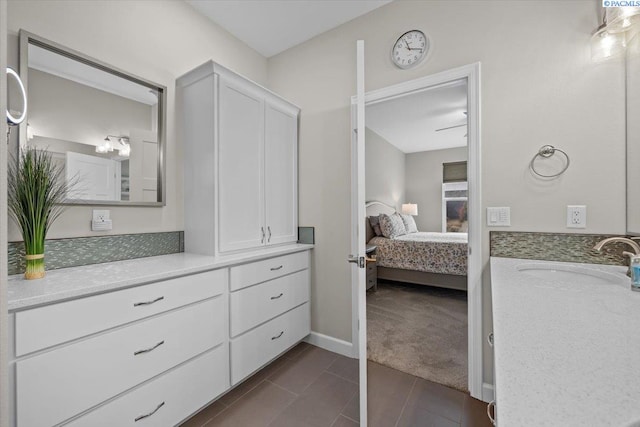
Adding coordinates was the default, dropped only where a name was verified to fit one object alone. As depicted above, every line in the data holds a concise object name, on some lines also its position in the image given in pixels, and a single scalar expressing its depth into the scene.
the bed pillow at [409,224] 5.44
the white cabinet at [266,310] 1.75
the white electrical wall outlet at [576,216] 1.48
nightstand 3.72
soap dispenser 1.02
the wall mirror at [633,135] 1.28
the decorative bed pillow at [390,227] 4.46
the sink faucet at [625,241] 1.20
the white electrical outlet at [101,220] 1.56
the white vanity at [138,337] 1.00
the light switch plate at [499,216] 1.66
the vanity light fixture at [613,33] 1.28
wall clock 1.96
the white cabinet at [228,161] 1.83
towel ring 1.52
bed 3.76
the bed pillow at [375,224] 4.59
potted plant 1.22
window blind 6.38
